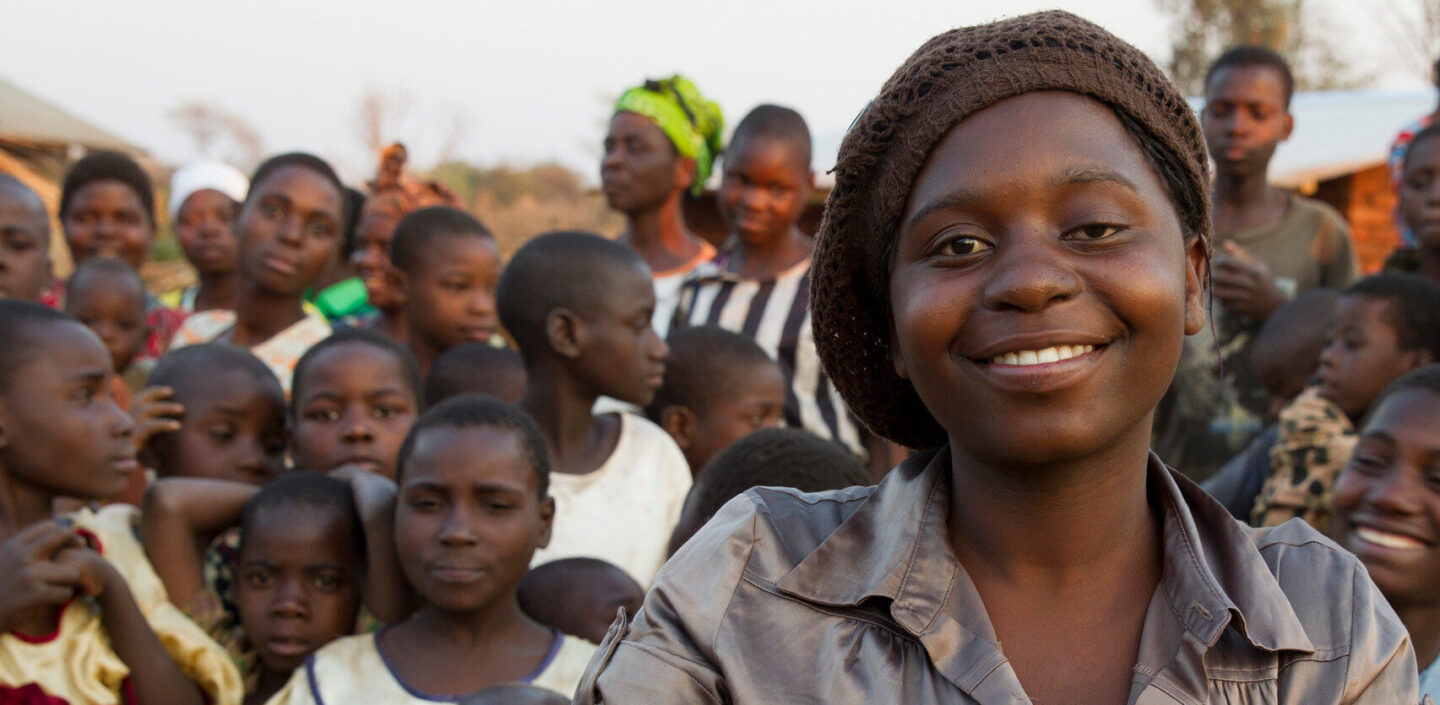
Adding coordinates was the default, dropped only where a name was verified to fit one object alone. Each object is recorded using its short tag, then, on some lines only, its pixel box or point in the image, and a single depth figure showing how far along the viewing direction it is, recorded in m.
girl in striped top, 4.54
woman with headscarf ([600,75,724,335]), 5.38
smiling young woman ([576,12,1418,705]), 1.34
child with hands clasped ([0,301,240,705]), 2.77
